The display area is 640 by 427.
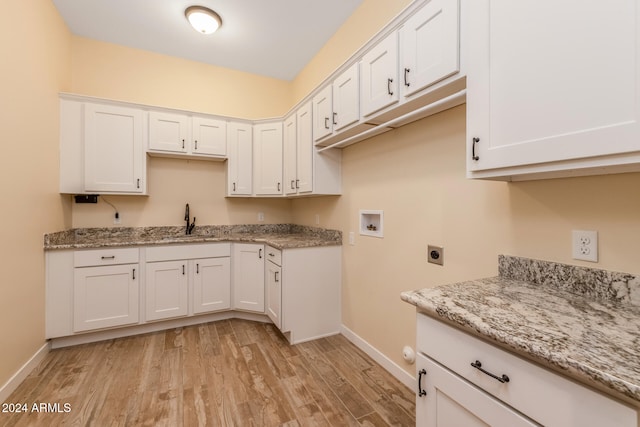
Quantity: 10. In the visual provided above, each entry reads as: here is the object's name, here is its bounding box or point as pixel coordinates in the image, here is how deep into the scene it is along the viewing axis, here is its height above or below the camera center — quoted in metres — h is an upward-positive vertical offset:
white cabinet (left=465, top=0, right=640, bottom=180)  0.75 +0.41
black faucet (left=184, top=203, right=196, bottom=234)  3.28 -0.16
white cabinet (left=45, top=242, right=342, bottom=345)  2.45 -0.75
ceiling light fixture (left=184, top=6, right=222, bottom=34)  2.49 +1.82
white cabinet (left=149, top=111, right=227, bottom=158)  2.95 +0.88
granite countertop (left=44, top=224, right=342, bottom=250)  2.54 -0.29
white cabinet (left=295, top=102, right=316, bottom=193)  2.64 +0.53
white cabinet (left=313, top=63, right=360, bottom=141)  2.00 +0.88
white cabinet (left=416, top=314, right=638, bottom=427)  0.64 -0.51
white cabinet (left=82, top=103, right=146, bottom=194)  2.67 +0.64
